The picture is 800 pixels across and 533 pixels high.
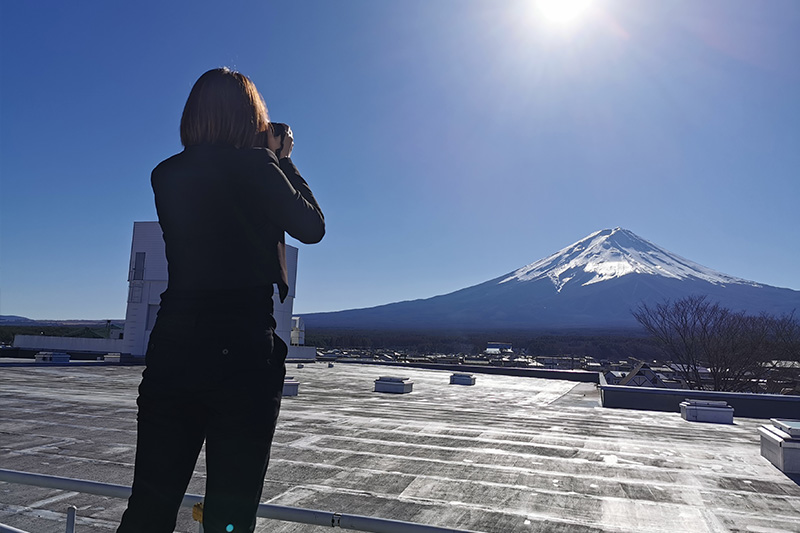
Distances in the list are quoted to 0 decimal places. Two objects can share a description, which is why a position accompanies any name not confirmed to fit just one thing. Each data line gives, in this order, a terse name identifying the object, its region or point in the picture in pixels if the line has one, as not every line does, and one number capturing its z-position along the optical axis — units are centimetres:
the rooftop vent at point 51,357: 2767
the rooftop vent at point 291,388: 1526
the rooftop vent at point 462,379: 2362
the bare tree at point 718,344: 2380
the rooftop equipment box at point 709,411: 1264
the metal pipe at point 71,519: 239
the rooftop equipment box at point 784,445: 714
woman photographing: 133
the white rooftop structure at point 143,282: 3394
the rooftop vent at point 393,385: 1828
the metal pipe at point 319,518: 186
